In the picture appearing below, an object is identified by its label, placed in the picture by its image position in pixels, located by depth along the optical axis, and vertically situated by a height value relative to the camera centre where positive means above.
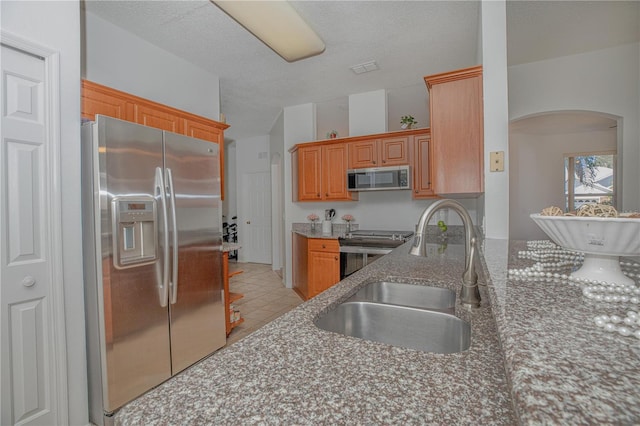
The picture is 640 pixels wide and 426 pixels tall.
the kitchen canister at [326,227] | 4.13 -0.23
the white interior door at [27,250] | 1.47 -0.18
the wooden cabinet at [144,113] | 1.98 +0.79
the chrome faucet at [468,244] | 0.89 -0.11
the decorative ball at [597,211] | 0.69 -0.01
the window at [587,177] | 5.26 +0.53
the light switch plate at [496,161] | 1.90 +0.30
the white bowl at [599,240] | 0.64 -0.08
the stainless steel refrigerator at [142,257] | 1.75 -0.29
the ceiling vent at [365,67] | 3.20 +1.57
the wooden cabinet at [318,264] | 3.67 -0.68
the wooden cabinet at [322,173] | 4.08 +0.53
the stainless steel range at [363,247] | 3.40 -0.43
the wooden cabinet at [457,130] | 2.08 +0.56
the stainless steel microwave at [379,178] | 3.63 +0.39
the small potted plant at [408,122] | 3.73 +1.09
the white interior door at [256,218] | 6.39 -0.14
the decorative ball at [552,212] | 0.81 -0.01
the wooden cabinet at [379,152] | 3.69 +0.74
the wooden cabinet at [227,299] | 2.81 -0.87
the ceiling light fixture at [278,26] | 1.97 +1.36
